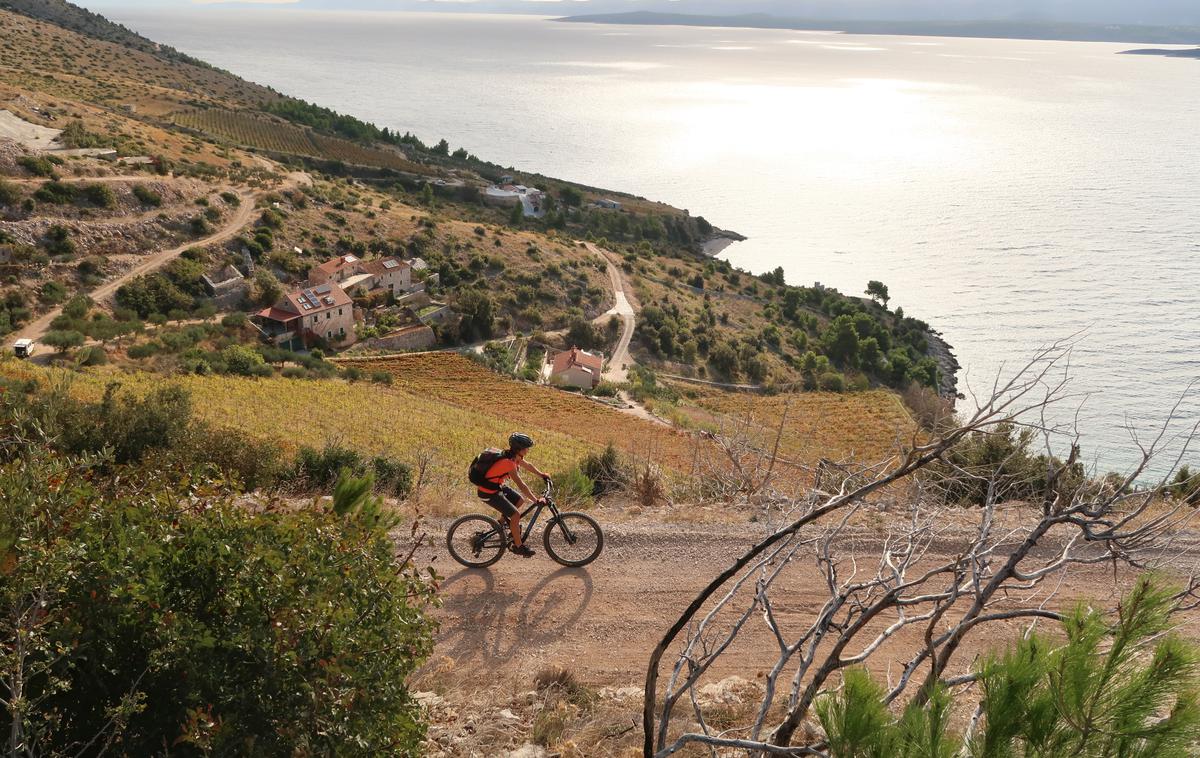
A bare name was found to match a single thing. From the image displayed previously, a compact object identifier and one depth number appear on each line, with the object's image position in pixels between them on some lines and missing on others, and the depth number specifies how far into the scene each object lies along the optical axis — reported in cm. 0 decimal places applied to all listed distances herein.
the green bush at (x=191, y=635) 347
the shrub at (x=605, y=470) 1222
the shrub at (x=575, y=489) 1070
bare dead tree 352
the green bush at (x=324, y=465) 1048
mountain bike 774
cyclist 726
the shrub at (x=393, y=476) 1075
